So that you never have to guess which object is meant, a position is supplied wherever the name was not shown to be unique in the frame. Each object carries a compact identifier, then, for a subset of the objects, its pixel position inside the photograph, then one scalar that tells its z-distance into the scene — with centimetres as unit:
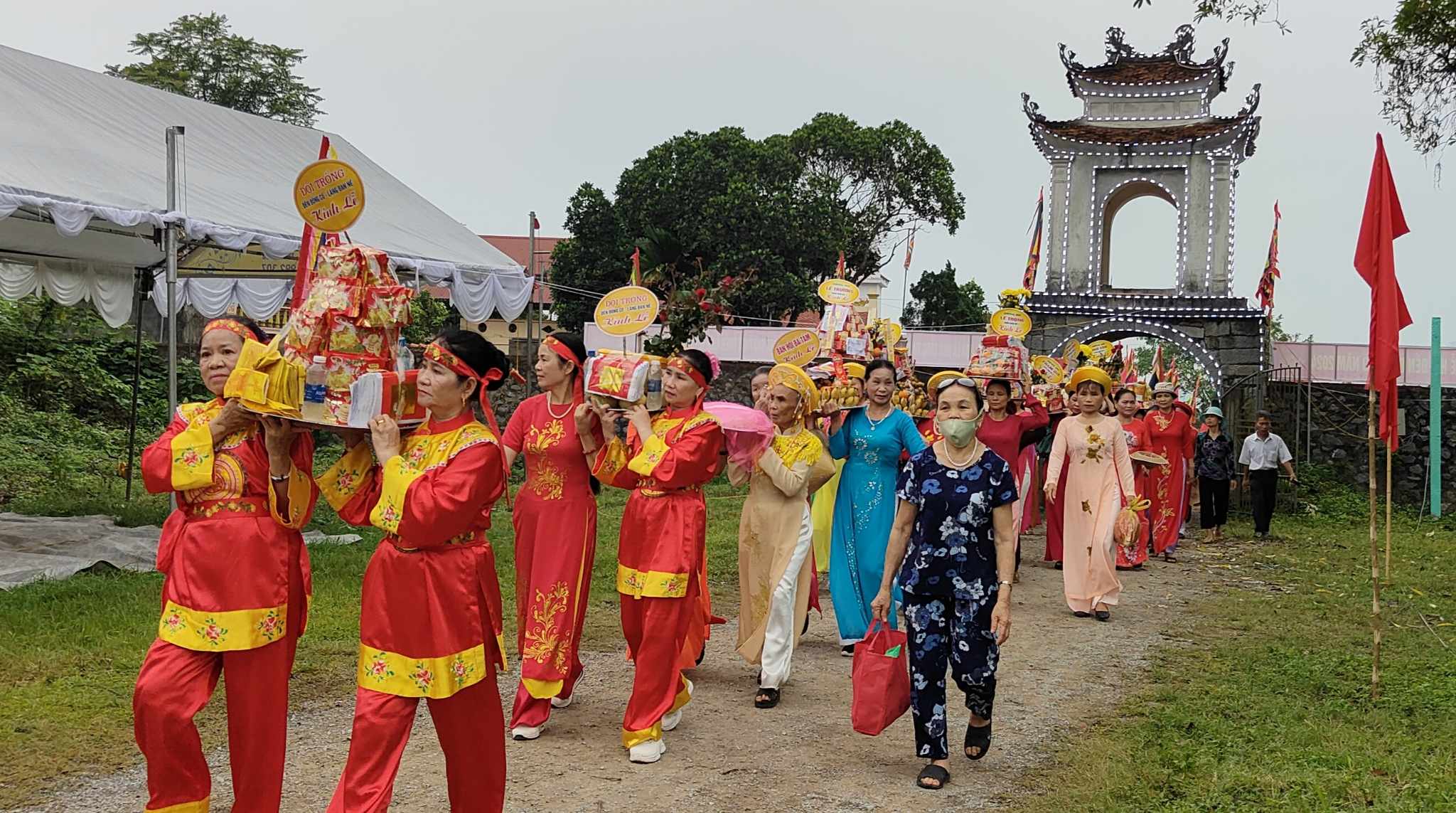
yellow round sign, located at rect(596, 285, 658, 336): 573
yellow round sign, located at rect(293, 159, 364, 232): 362
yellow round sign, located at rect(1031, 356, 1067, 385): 1373
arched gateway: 2216
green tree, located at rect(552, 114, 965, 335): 3459
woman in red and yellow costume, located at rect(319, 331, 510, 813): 343
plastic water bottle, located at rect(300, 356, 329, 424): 337
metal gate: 1955
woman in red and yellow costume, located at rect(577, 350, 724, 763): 507
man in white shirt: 1452
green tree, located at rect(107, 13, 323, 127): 3066
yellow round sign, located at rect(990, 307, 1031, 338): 1180
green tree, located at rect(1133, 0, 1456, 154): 857
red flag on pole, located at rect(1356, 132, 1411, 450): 623
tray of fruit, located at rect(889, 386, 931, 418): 919
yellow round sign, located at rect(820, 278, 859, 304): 1105
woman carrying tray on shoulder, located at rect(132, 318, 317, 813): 347
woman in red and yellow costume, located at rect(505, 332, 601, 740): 517
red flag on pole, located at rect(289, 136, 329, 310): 363
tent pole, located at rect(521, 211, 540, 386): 1307
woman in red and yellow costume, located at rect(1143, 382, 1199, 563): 1283
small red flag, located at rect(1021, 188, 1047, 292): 2381
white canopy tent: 887
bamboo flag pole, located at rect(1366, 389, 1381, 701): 616
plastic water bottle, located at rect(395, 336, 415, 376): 368
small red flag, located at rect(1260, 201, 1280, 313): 2166
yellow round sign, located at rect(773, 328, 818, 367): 845
